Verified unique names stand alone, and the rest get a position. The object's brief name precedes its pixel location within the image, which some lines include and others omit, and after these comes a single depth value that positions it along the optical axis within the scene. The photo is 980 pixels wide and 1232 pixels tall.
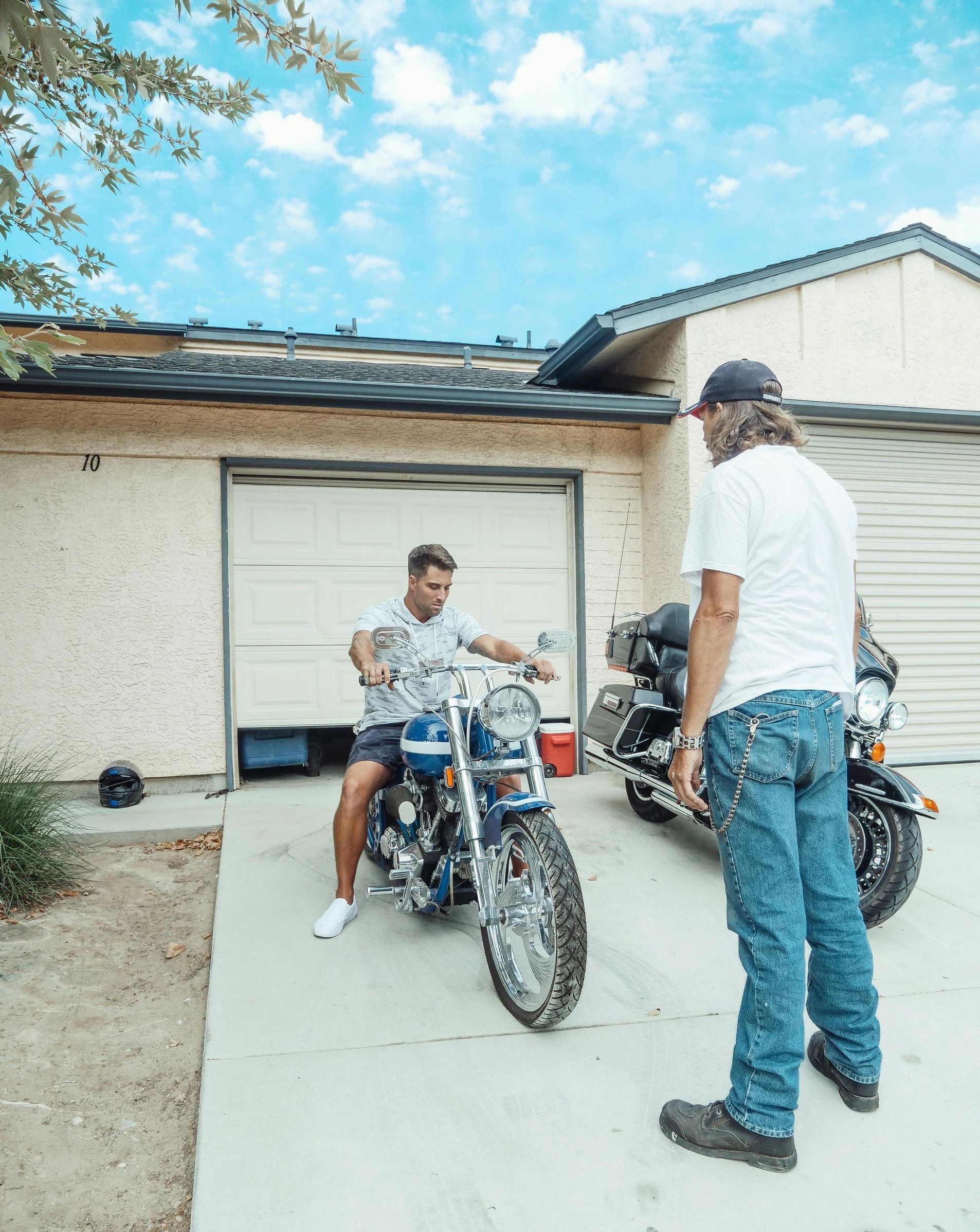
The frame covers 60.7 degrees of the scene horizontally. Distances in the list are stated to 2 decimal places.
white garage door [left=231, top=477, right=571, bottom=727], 5.71
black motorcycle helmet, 5.12
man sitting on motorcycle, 3.26
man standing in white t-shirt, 1.87
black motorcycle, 3.08
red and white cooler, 3.29
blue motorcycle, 2.36
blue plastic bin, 5.83
